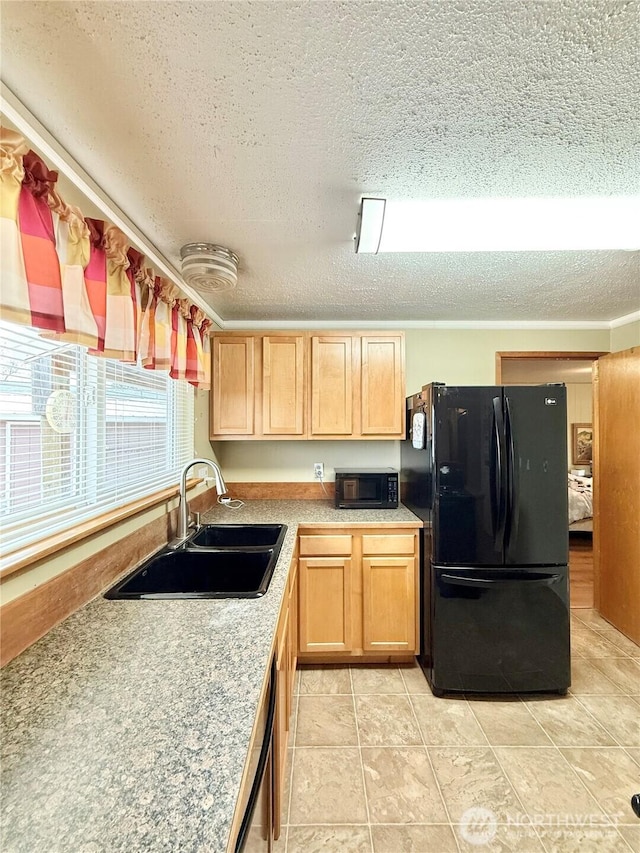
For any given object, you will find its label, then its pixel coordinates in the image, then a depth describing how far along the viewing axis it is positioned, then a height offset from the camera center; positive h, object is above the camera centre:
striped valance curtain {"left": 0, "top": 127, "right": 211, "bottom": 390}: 0.79 +0.44
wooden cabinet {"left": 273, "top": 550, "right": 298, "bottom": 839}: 1.29 -1.06
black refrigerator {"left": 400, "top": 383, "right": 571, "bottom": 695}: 2.04 -0.61
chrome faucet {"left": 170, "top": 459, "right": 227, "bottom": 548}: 1.85 -0.42
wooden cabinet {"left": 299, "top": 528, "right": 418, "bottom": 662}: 2.31 -1.00
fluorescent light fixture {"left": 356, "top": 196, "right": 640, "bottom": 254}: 1.41 +0.85
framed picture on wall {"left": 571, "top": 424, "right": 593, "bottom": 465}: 6.49 -0.17
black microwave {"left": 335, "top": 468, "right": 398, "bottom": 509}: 2.62 -0.40
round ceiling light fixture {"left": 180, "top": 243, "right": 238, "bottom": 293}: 1.68 +0.77
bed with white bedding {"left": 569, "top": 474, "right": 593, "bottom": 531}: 4.65 -0.96
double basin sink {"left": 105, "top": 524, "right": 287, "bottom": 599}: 1.71 -0.64
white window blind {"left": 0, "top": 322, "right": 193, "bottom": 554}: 1.00 -0.01
